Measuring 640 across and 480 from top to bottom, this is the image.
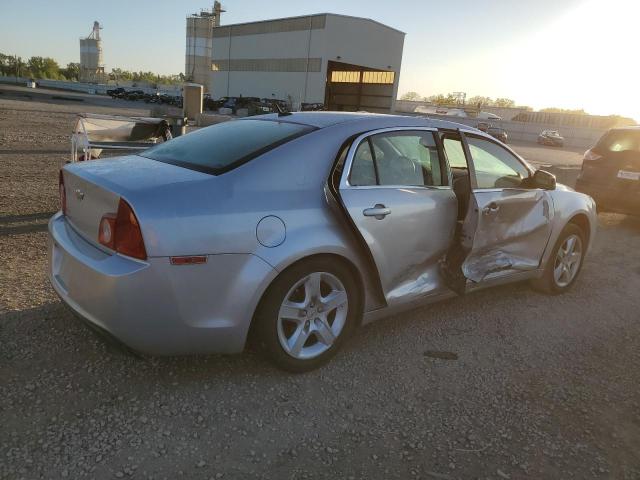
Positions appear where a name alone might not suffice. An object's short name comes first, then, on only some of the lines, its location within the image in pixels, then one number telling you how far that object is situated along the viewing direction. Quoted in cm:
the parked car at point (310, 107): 3250
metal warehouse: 4962
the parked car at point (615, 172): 764
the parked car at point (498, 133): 3209
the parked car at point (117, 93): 5731
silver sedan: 256
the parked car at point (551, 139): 4335
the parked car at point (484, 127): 3489
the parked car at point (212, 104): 4759
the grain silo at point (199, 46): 8575
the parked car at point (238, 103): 4663
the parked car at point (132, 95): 5525
